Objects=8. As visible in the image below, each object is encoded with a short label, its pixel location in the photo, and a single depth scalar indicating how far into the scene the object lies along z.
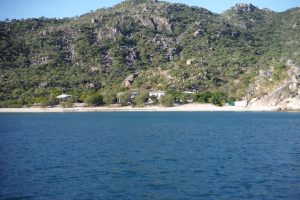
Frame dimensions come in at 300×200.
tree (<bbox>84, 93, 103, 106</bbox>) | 145.19
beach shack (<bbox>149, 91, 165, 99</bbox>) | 151.75
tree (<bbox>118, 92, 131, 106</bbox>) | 145.62
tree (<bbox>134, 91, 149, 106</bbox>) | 145.00
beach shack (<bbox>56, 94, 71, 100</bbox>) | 148.51
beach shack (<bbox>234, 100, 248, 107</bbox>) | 143.38
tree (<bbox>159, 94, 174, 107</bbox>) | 141.88
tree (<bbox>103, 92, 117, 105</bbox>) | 146.12
